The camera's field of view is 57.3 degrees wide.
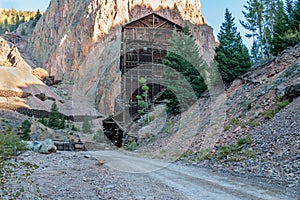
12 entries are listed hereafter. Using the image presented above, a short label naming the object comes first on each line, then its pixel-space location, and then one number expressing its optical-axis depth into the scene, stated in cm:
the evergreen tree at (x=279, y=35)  2318
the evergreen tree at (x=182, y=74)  2316
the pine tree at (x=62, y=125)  4333
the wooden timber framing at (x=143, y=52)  3319
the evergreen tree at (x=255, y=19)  3316
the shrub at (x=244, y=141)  1161
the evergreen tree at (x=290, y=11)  2516
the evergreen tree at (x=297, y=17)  2408
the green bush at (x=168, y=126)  2067
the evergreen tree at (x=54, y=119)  4288
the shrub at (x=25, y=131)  3068
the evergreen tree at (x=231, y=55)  2353
